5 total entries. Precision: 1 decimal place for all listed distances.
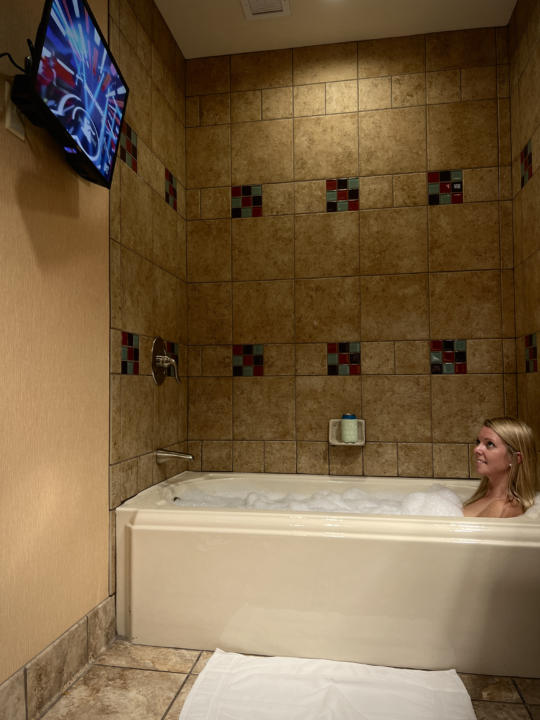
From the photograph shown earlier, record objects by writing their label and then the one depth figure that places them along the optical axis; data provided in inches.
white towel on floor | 63.7
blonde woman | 82.0
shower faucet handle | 101.2
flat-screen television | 56.5
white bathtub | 73.4
